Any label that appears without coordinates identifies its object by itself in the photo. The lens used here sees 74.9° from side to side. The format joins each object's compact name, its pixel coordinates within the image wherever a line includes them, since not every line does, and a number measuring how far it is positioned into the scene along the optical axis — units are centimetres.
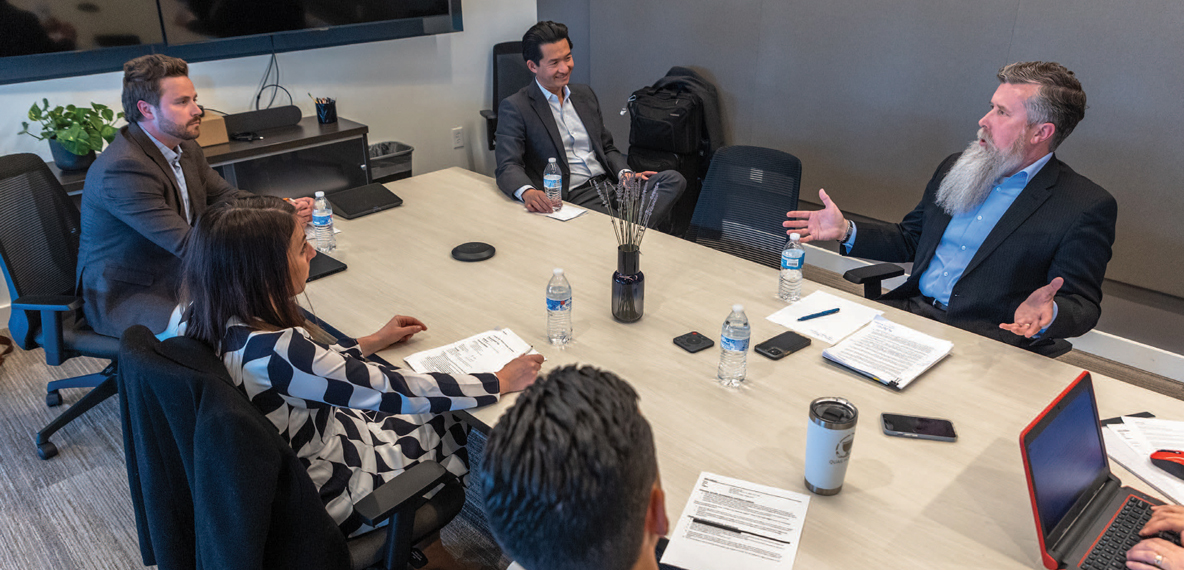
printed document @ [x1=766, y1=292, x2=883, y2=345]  211
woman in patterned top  158
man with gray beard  221
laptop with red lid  131
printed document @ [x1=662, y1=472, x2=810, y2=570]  136
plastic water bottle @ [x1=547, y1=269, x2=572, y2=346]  202
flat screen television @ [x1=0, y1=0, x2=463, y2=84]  330
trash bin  454
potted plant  324
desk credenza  379
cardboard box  370
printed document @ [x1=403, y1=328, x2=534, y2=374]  196
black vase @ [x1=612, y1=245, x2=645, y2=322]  213
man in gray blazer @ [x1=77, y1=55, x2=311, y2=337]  260
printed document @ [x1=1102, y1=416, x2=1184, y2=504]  152
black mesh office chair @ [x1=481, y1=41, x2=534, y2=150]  496
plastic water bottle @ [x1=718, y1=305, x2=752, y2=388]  183
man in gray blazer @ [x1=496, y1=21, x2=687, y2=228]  339
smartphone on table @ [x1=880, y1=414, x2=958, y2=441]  166
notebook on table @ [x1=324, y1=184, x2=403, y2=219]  307
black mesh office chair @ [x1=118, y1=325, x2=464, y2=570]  133
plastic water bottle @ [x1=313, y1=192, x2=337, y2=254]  276
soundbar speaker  388
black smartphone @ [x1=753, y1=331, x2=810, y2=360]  200
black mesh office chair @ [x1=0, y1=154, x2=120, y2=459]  244
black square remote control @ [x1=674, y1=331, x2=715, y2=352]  203
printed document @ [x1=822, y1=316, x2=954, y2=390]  188
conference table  144
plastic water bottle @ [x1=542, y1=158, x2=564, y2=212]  311
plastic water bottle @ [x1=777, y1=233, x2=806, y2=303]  223
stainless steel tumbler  143
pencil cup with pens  417
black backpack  429
